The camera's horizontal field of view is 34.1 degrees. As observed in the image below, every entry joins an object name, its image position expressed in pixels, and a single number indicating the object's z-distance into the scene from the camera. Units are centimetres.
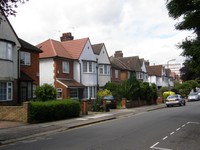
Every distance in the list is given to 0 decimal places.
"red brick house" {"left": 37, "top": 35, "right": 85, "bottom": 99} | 3672
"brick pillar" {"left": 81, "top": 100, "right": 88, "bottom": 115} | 2694
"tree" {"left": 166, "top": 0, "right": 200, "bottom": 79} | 1962
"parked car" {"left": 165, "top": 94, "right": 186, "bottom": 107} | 4116
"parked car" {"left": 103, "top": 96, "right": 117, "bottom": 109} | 3401
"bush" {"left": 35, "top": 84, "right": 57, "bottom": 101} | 2736
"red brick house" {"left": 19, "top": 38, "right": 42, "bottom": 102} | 2931
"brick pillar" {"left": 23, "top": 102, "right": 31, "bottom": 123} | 2063
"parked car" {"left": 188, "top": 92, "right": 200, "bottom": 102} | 5890
